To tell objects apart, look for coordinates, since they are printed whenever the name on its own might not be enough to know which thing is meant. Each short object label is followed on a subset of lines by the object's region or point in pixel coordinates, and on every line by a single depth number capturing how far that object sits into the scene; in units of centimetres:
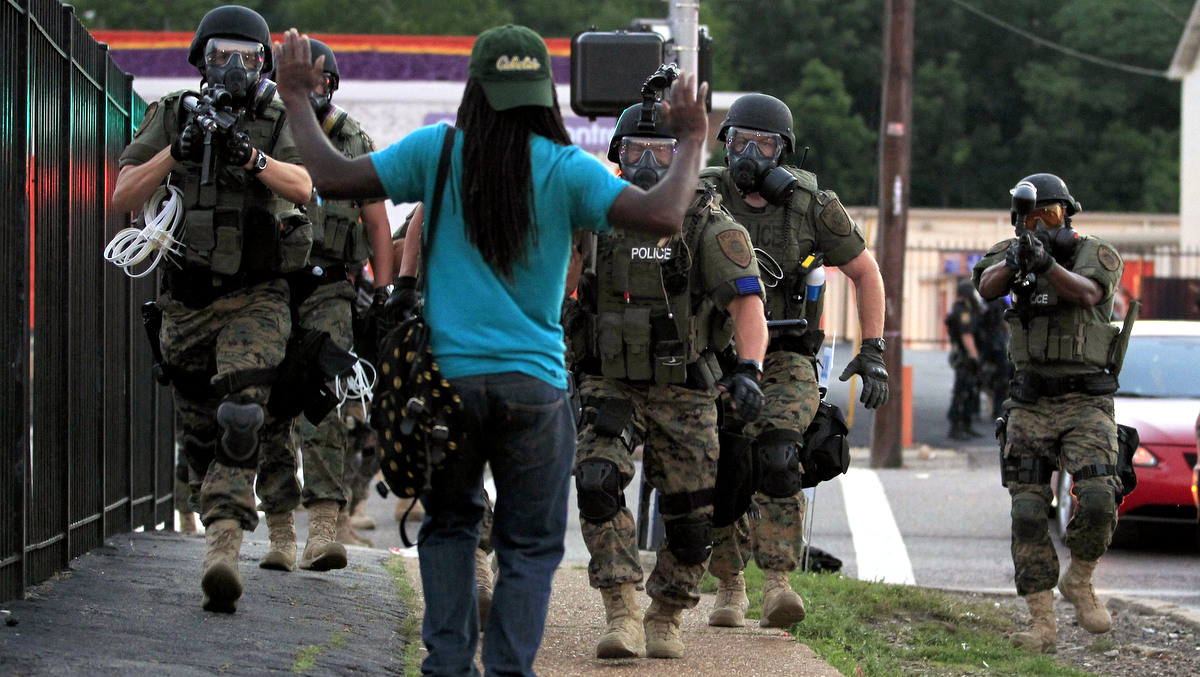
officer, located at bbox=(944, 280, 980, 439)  3903
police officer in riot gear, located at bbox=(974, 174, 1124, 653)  1504
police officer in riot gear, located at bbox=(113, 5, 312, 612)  1153
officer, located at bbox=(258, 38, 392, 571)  1339
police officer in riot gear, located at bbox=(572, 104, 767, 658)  1159
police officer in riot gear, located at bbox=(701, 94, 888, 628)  1348
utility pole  3372
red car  2175
